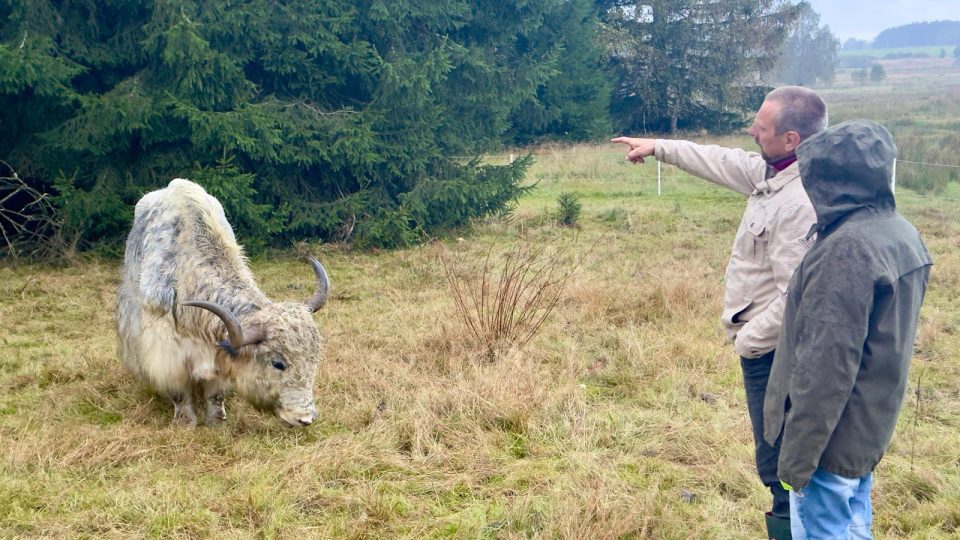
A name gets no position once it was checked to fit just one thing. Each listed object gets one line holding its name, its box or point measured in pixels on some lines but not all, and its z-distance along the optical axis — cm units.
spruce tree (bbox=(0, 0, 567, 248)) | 1135
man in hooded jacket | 276
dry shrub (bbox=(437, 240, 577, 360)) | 746
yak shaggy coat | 557
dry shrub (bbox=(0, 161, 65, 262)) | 1173
